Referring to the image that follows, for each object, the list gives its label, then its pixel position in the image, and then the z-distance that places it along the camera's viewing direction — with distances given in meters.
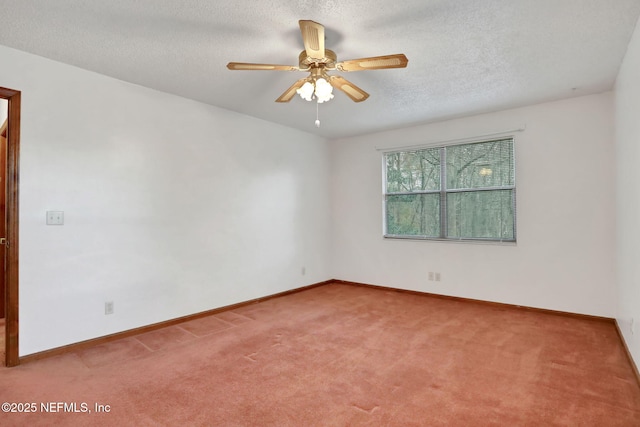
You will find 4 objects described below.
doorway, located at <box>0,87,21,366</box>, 2.63
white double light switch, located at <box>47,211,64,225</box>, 2.84
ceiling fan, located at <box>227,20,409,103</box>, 2.07
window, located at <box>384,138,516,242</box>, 4.29
